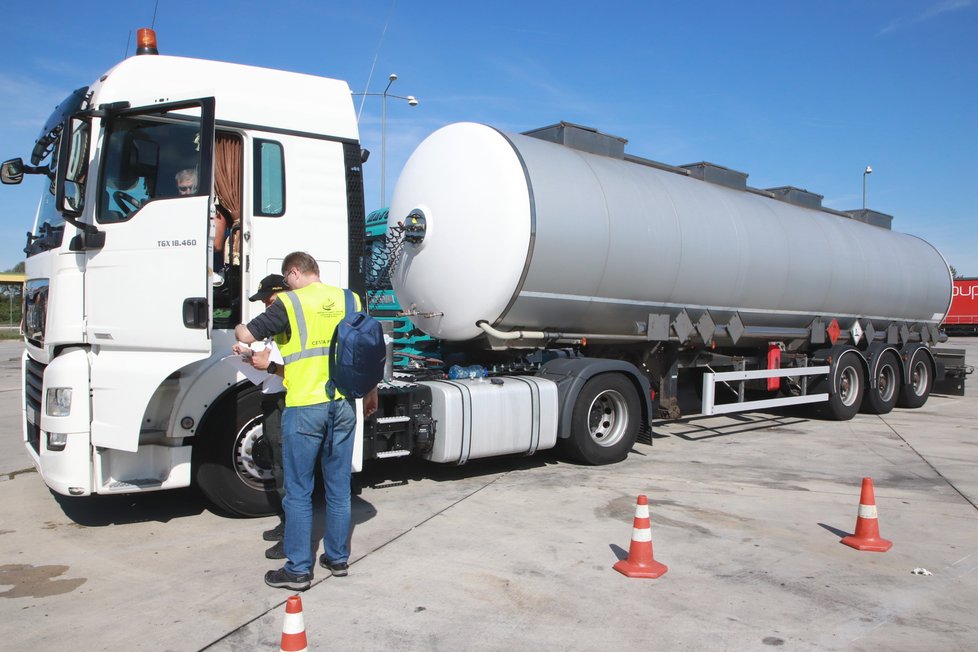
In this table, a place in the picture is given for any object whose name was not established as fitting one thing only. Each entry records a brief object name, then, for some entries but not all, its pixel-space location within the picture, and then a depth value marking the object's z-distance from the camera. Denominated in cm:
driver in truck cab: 565
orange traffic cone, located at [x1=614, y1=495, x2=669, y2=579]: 468
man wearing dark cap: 464
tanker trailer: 741
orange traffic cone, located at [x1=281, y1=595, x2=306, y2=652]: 273
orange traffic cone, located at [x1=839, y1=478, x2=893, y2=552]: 536
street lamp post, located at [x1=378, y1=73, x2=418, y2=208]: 1371
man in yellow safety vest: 432
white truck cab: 495
